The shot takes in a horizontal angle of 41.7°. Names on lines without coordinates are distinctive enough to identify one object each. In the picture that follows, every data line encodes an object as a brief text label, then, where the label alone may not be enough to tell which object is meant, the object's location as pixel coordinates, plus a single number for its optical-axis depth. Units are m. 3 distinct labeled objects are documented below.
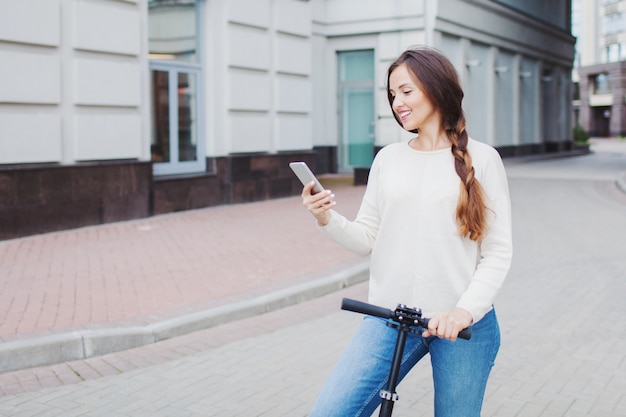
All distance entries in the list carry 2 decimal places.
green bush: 44.88
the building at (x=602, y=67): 73.00
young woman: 2.68
